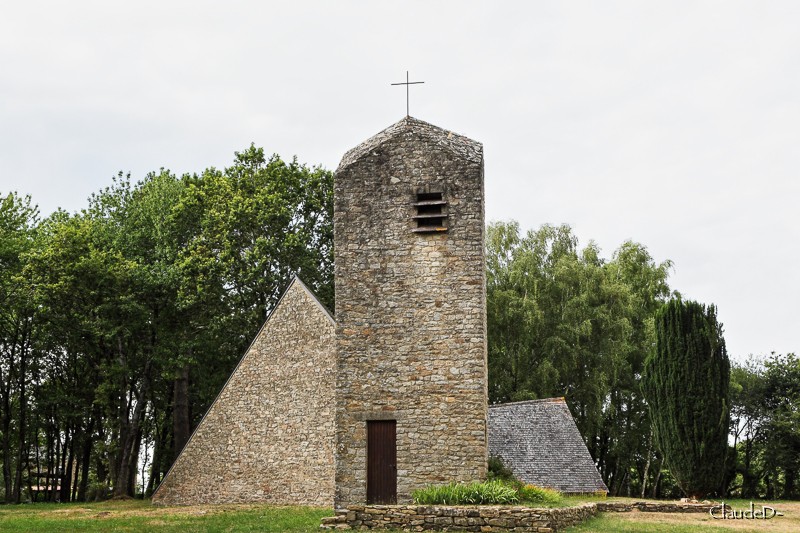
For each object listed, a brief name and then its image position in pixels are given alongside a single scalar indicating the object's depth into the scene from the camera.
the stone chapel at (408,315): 17.19
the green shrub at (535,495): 16.31
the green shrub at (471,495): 15.30
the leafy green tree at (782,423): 37.28
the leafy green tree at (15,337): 31.07
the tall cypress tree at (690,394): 29.97
